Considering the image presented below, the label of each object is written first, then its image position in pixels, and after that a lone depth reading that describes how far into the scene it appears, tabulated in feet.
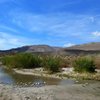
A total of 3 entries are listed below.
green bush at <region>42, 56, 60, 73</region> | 41.85
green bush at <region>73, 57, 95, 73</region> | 38.67
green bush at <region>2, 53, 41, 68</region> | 53.42
